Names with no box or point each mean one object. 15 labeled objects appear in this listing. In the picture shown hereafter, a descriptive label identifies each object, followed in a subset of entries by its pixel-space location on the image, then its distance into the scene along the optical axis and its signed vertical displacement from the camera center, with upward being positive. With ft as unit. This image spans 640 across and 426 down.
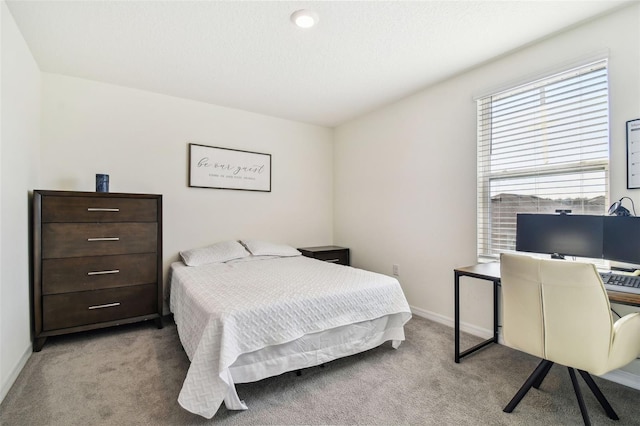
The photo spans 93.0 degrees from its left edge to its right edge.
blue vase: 8.79 +0.84
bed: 5.21 -2.25
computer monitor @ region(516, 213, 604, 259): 6.08 -0.46
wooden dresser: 7.77 -1.35
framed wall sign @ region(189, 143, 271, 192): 11.14 +1.69
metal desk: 6.61 -1.66
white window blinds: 6.64 +1.52
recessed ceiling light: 6.24 +4.10
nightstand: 12.42 -1.72
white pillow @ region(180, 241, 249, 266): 9.93 -1.42
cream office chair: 4.50 -1.71
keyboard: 4.95 -1.20
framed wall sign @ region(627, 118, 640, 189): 5.98 +1.18
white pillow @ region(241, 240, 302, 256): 11.16 -1.38
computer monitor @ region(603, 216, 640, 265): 5.51 -0.48
